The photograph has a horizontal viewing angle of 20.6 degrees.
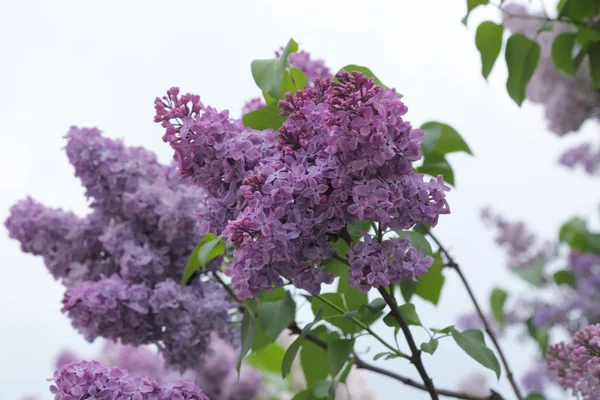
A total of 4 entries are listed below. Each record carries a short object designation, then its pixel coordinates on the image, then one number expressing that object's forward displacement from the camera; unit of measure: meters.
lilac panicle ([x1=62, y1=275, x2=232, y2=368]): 1.28
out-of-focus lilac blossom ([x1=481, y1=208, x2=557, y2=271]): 2.47
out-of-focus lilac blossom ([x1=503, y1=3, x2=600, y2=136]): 2.10
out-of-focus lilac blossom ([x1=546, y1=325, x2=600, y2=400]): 1.15
